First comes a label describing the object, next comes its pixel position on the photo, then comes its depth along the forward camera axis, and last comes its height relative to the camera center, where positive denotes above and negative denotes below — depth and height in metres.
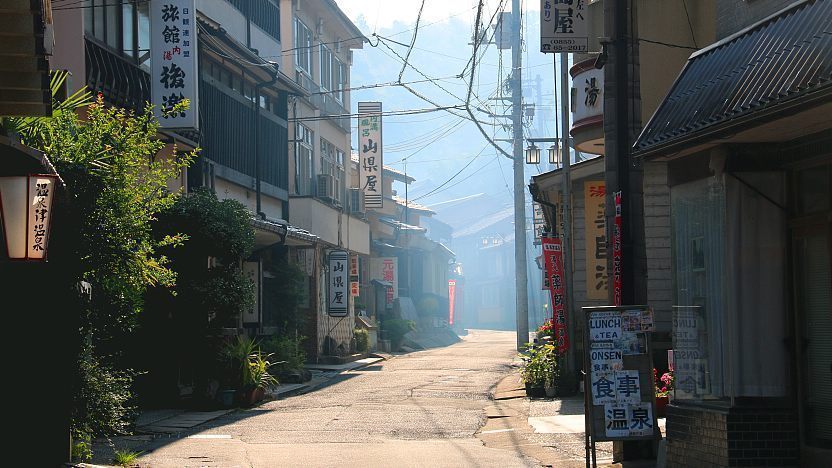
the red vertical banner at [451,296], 86.88 +0.06
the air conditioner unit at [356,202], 44.31 +4.07
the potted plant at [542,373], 23.42 -1.73
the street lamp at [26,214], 10.65 +0.91
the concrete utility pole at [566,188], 21.69 +2.25
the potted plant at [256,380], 22.25 -1.74
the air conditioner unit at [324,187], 37.84 +4.02
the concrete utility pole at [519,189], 43.75 +4.69
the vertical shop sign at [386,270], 57.31 +1.53
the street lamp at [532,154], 35.41 +4.80
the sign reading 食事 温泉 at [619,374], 11.95 -0.90
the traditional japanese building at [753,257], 10.69 +0.38
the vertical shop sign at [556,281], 23.38 +0.34
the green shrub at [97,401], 12.41 -1.19
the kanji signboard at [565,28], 19.16 +4.92
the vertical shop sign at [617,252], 12.52 +0.51
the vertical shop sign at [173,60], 21.16 +4.85
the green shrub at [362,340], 43.00 -1.72
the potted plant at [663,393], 16.73 -1.60
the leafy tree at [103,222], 12.71 +1.00
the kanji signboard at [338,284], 36.69 +0.52
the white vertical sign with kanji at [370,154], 42.72 +5.97
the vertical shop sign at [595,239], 23.50 +1.25
